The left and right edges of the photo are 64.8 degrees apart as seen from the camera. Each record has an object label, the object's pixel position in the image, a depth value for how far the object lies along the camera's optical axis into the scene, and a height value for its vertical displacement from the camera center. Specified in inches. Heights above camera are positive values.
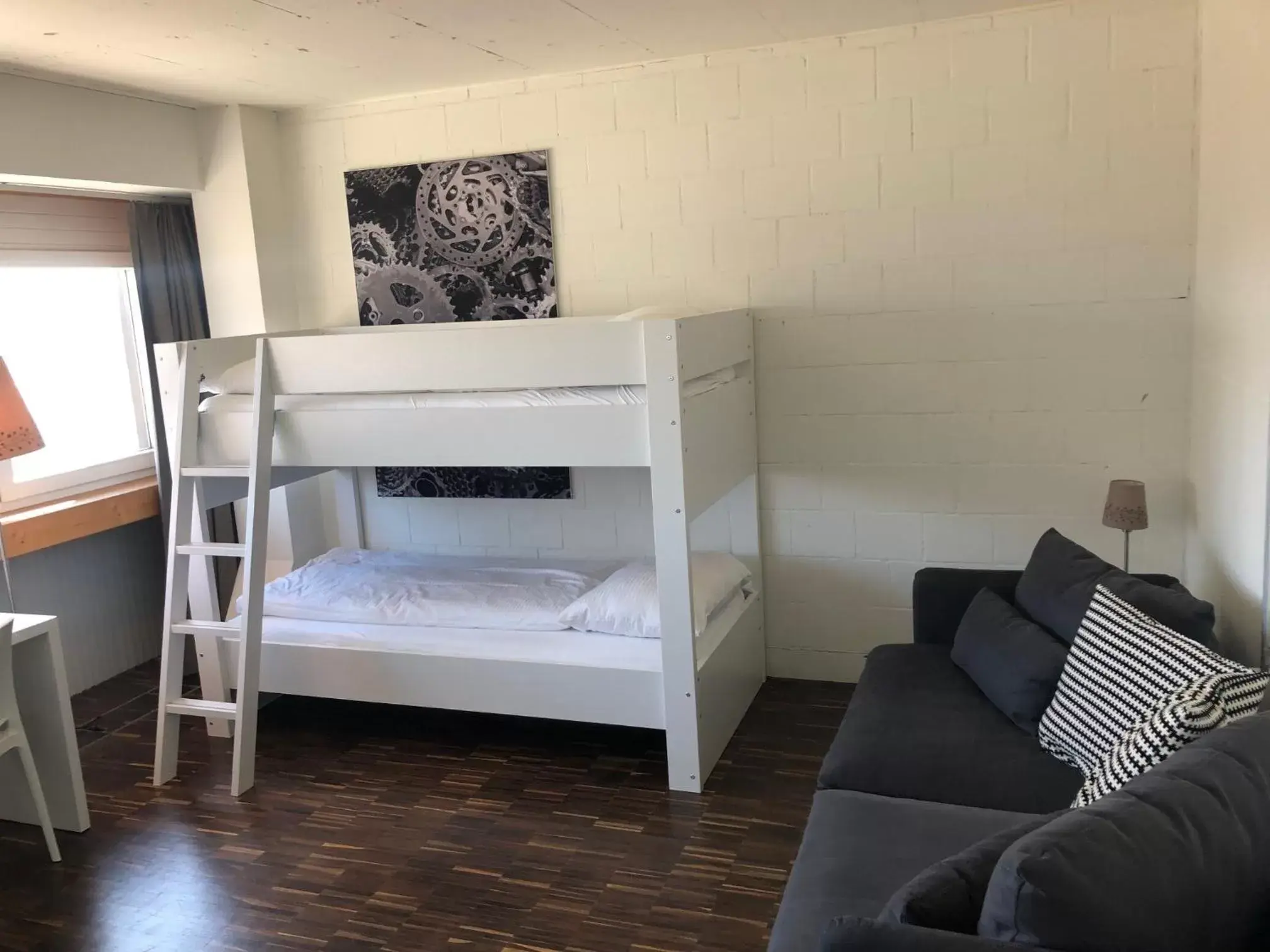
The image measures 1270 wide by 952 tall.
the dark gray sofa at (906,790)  70.3 -41.6
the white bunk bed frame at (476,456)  117.2 -16.7
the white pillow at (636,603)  128.2 -37.6
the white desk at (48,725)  117.6 -44.1
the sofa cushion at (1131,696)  70.8 -31.8
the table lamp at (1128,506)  119.1 -26.5
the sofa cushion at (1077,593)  88.0 -29.4
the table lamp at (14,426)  129.1 -9.8
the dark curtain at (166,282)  163.3 +9.5
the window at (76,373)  157.9 -4.5
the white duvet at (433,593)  138.1 -38.7
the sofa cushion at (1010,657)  94.7 -36.3
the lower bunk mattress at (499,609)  128.8 -39.4
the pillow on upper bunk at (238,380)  136.6 -5.9
